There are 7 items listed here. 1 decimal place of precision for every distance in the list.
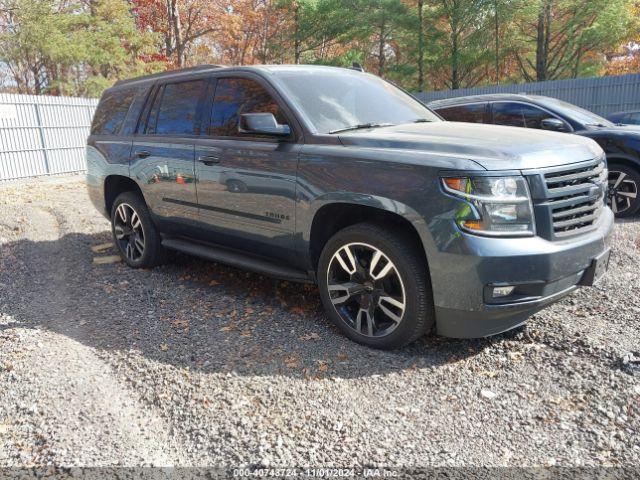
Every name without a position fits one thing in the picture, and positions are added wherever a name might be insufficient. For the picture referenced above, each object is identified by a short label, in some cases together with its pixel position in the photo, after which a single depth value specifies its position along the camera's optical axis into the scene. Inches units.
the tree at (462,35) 1079.0
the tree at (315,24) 1133.1
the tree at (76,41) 960.3
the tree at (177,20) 1102.4
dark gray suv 119.9
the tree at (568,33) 965.8
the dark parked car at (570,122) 277.4
